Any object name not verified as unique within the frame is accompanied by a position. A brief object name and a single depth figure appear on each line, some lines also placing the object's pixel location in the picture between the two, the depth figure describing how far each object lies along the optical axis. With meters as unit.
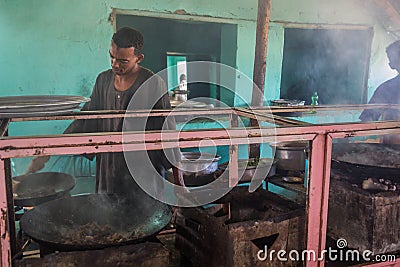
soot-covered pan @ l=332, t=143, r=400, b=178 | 2.04
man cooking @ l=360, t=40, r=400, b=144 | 4.16
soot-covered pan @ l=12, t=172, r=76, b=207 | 2.73
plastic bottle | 5.93
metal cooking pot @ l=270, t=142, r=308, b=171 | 4.11
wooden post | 3.49
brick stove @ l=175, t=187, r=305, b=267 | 1.60
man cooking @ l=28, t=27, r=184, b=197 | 2.60
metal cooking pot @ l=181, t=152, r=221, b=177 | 3.78
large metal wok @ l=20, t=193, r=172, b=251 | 1.53
